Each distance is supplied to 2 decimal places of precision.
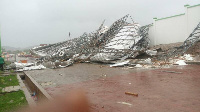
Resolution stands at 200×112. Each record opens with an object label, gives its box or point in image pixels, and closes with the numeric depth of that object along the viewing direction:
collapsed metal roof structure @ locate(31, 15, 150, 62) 16.27
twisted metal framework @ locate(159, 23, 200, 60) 14.51
